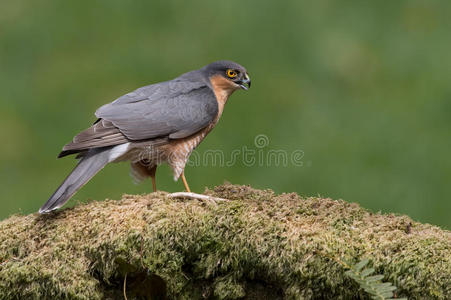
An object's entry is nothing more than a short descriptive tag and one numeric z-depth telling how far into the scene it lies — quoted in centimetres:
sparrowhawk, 890
